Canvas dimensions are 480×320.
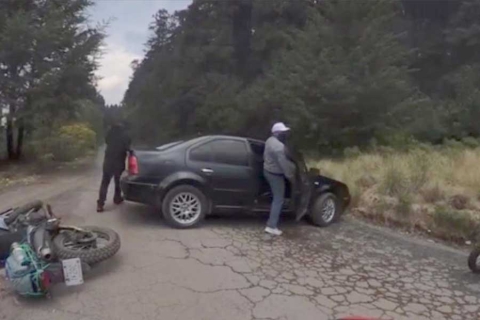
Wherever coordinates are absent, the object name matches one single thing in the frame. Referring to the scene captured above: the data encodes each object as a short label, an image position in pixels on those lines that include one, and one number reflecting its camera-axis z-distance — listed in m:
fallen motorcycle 3.77
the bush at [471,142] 14.60
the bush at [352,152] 12.17
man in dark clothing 6.92
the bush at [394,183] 7.55
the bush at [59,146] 16.75
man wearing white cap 6.00
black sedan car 6.12
